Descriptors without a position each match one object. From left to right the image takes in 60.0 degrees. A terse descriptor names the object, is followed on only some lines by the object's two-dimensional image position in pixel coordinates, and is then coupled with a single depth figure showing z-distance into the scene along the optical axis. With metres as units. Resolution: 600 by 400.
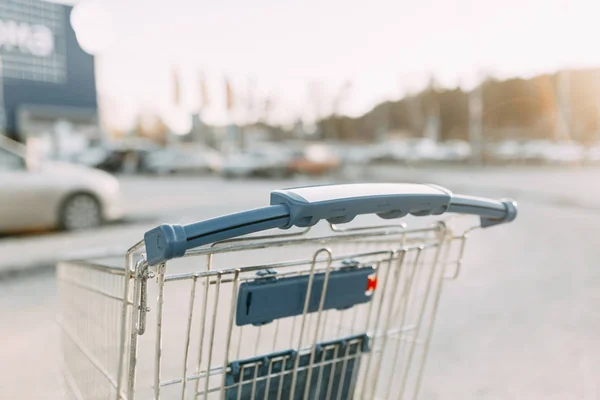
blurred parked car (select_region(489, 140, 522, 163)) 31.72
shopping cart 1.18
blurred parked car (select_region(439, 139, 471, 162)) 33.81
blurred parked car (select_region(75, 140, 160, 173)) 25.80
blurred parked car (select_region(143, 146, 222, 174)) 23.92
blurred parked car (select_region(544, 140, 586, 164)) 30.58
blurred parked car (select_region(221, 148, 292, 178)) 20.11
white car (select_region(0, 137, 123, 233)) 6.85
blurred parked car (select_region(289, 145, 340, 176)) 20.64
